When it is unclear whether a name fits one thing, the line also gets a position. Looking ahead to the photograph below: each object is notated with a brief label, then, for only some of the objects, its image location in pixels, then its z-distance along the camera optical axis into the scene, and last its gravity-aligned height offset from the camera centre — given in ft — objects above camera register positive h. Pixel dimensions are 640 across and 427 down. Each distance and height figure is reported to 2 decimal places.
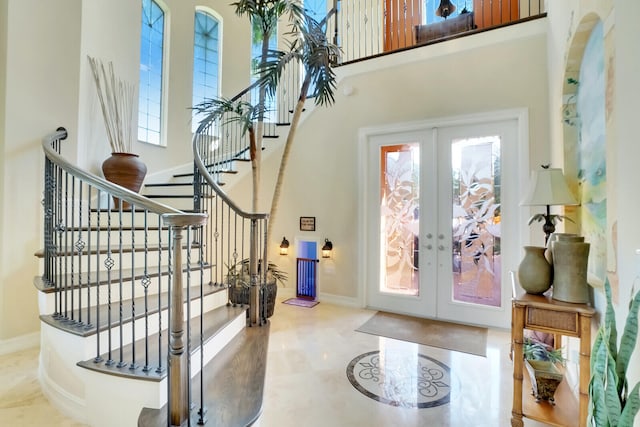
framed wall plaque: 14.53 -0.24
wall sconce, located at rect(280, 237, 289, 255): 14.96 -1.37
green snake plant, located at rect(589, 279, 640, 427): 2.70 -1.47
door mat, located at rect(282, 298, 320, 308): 13.67 -3.72
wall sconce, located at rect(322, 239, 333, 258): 14.05 -1.37
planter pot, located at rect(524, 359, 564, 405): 5.95 -3.06
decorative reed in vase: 11.16 +3.79
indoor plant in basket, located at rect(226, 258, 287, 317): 10.63 -2.38
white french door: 11.19 -0.09
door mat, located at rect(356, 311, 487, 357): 9.84 -3.89
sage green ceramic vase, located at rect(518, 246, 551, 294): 6.17 -1.06
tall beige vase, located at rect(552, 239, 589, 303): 5.64 -0.95
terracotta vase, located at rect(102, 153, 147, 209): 11.08 +1.67
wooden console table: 5.23 -2.09
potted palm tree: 10.71 +5.22
